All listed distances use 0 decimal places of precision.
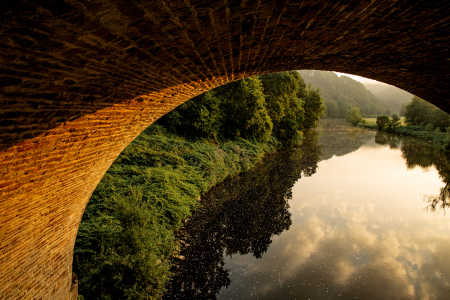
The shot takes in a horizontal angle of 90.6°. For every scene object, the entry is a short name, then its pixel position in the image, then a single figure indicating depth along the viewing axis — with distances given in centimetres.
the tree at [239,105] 1719
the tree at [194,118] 1344
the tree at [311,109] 3148
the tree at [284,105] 2177
